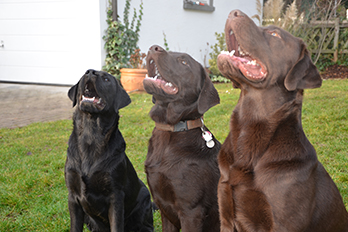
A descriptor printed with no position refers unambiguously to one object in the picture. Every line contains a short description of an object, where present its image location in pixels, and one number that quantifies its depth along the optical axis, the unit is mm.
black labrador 2771
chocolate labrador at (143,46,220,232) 2637
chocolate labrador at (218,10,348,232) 2010
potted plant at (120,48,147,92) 9390
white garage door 9578
